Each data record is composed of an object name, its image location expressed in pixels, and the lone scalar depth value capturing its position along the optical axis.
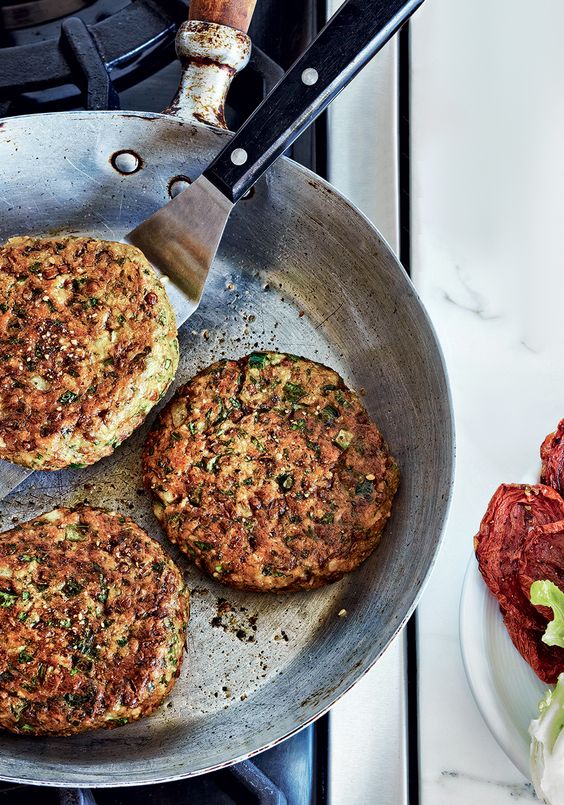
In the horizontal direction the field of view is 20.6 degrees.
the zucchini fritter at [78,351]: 0.61
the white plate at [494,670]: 0.63
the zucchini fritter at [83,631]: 0.60
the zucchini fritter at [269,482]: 0.62
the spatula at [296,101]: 0.60
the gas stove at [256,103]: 0.63
